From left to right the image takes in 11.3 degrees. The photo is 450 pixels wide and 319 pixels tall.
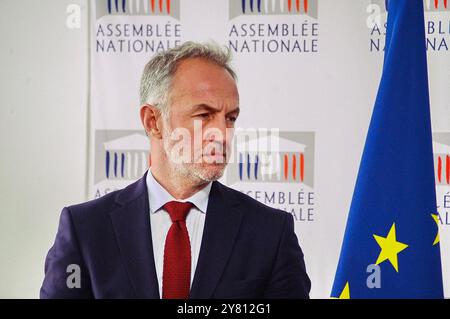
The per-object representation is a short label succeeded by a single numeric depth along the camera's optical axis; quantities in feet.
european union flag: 12.79
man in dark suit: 12.52
